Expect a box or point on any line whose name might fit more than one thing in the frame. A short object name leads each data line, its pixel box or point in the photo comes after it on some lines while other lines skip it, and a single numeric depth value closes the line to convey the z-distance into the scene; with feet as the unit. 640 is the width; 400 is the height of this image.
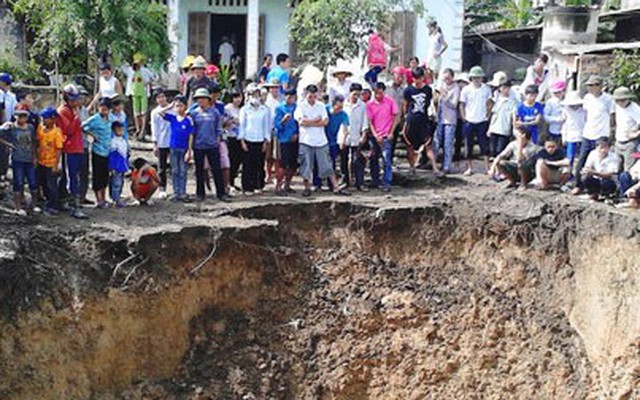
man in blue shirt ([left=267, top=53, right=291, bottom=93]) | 54.37
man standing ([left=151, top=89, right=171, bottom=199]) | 44.73
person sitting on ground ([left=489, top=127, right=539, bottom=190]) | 47.88
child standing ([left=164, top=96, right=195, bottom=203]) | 44.11
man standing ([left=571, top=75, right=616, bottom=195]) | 46.93
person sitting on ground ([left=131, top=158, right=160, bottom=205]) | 43.75
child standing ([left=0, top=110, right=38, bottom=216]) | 39.65
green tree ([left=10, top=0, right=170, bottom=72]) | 54.03
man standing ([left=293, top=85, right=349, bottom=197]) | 46.62
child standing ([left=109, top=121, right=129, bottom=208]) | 43.14
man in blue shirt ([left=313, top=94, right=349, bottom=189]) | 48.08
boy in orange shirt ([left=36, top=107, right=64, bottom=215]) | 40.06
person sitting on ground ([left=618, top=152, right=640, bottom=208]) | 43.09
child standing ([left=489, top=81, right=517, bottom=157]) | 50.47
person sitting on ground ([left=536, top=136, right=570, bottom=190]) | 47.37
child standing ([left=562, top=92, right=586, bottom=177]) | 48.29
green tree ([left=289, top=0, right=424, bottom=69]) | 58.18
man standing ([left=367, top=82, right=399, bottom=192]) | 48.44
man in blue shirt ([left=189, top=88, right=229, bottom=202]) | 44.47
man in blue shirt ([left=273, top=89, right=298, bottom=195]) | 47.06
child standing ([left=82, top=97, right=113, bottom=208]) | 42.22
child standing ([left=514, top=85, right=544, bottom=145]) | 49.52
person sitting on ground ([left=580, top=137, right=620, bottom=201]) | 44.88
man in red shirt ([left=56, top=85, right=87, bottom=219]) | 40.86
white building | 70.64
